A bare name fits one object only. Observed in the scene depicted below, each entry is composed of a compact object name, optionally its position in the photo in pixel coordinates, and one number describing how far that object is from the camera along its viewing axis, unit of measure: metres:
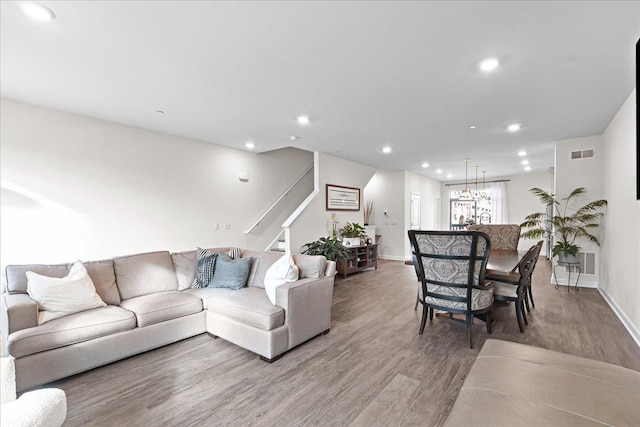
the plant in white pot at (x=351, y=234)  5.96
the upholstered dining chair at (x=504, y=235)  4.45
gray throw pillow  3.28
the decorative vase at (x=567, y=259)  4.63
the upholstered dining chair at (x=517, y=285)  2.92
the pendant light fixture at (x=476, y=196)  7.56
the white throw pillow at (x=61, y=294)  2.34
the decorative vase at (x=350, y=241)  5.92
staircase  5.70
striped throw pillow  3.41
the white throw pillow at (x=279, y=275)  2.77
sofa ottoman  0.99
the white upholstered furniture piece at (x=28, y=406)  0.95
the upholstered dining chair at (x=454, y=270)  2.51
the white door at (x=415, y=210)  8.55
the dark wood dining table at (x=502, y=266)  2.93
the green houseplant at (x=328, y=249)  5.23
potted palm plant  4.50
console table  5.71
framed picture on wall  5.92
